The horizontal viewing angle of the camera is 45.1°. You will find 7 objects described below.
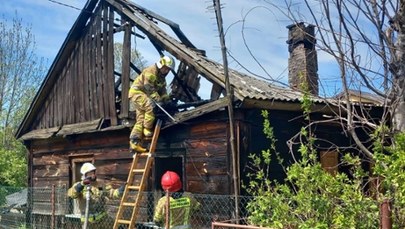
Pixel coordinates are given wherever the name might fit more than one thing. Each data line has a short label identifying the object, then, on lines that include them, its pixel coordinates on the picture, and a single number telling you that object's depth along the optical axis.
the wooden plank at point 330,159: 9.22
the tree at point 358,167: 4.65
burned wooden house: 8.05
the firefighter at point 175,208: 7.42
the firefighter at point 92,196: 8.77
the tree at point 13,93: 25.66
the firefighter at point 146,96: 8.61
